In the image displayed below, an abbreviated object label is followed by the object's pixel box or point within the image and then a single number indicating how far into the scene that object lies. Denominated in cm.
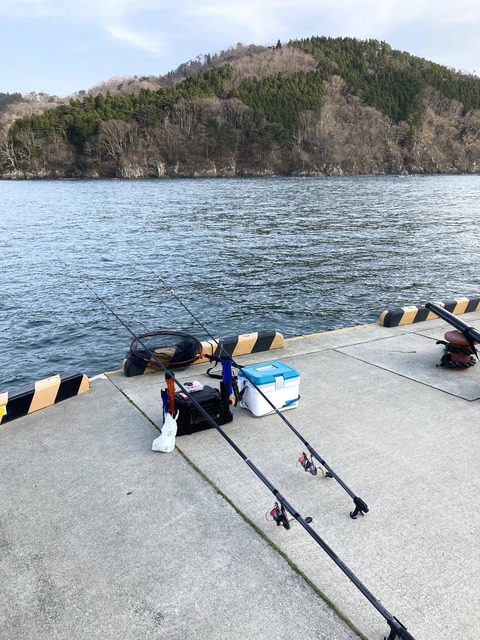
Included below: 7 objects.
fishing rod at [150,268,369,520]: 465
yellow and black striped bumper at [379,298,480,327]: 1109
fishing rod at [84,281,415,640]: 320
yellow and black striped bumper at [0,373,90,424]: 677
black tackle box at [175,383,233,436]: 616
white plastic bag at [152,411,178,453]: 587
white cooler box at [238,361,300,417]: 658
